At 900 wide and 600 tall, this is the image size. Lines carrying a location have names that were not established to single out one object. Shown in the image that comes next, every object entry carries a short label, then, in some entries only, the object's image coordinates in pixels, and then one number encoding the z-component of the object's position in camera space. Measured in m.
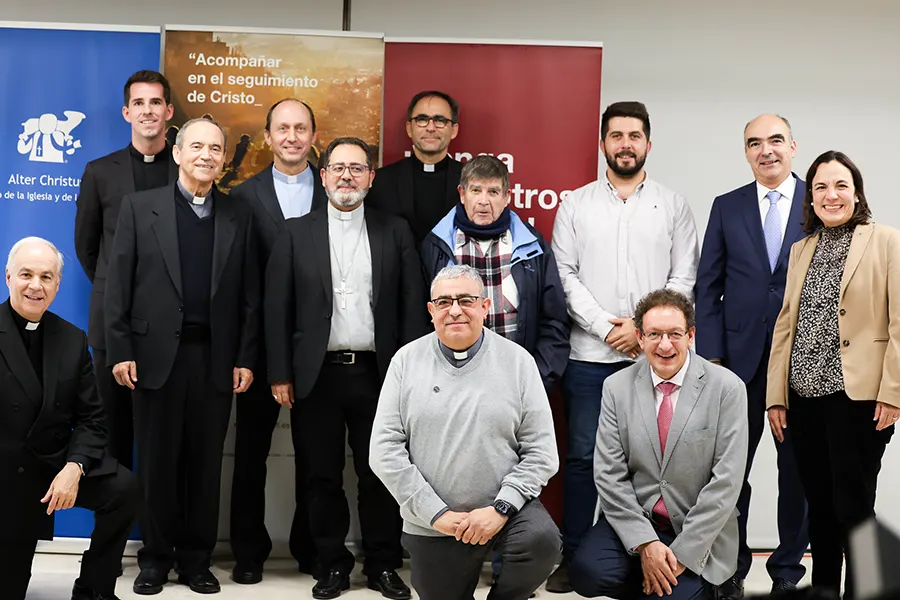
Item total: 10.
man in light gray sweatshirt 3.12
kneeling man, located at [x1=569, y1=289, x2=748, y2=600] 3.27
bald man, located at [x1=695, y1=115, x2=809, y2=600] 3.95
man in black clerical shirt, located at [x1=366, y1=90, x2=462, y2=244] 4.39
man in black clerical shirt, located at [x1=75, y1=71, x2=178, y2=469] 4.16
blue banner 4.48
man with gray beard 3.94
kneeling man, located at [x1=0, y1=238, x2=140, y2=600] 3.35
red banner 4.59
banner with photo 4.49
